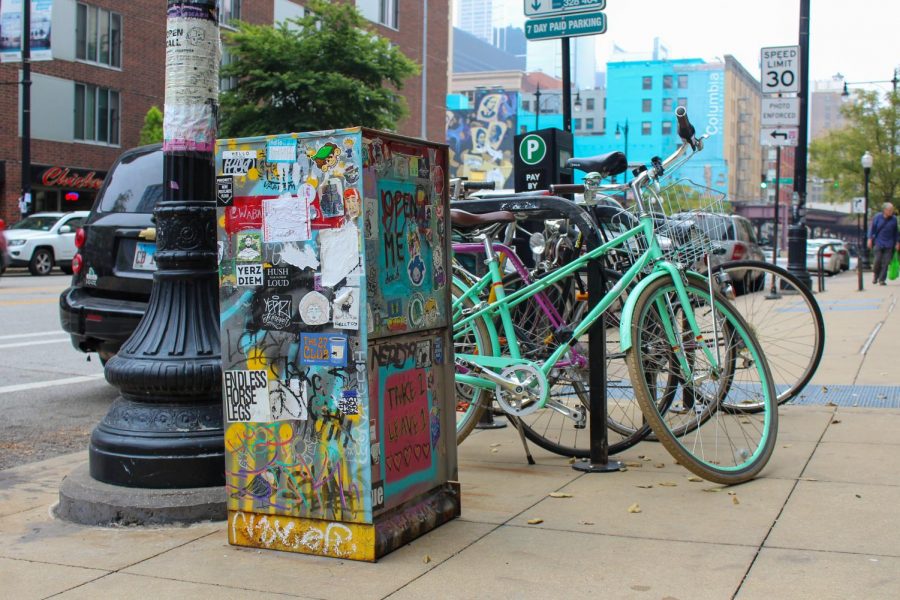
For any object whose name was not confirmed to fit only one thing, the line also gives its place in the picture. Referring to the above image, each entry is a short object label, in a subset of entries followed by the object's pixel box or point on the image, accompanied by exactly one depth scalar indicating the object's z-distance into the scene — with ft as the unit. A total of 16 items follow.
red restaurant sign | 111.34
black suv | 24.80
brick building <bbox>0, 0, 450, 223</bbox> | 109.91
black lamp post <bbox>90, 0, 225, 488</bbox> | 14.52
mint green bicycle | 15.94
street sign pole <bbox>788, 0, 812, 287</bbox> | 55.53
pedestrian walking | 73.77
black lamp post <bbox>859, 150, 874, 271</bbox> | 132.43
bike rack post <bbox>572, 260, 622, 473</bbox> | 16.07
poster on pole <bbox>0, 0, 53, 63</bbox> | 98.07
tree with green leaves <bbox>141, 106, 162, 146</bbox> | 109.60
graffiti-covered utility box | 12.09
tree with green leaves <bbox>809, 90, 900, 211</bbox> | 165.17
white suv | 87.10
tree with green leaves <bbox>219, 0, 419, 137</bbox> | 107.34
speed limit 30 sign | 46.52
